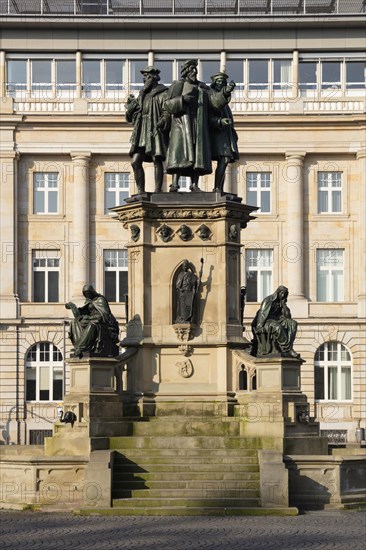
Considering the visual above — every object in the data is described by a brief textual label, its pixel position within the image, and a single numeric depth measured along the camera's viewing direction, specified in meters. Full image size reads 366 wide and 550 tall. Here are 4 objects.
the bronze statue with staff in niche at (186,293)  30.73
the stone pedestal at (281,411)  28.91
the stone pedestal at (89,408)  28.95
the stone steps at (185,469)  26.92
